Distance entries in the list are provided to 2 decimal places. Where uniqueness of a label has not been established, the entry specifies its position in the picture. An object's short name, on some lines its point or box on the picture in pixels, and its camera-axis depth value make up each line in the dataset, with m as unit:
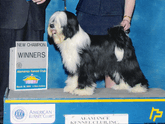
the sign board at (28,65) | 2.59
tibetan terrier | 2.25
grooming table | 2.13
